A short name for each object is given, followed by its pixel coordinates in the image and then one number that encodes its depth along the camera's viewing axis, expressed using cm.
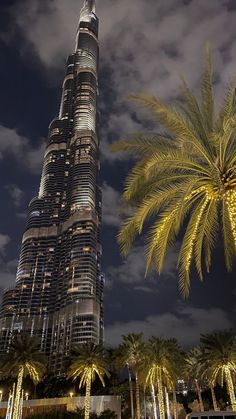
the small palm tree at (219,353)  4638
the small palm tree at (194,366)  6200
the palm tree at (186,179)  1196
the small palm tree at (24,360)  4678
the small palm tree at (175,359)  5047
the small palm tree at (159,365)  4838
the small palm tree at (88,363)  5006
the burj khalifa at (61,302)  16712
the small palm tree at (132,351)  5934
